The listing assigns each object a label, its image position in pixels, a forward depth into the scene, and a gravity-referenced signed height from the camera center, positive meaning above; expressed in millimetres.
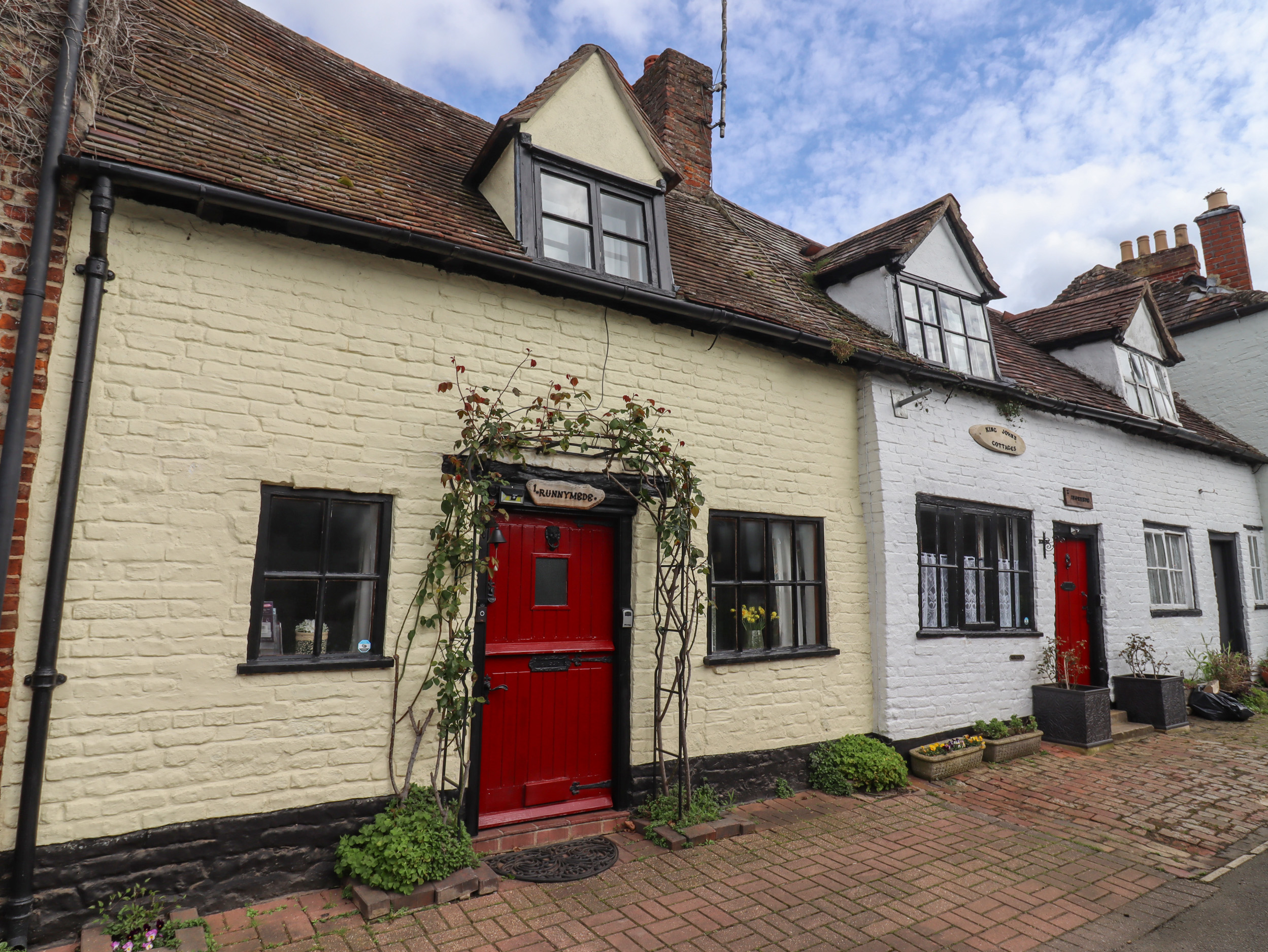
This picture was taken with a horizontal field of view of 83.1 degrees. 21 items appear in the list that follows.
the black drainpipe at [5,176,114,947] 3527 +1
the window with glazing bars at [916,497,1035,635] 7590 +243
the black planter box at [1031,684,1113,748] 7918 -1372
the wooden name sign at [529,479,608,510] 5293 +697
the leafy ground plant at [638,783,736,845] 5344 -1678
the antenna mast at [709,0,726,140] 10086 +6583
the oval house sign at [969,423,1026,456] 8148 +1743
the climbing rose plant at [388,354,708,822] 4707 +301
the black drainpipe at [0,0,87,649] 3650 +1553
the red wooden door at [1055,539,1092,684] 9125 -171
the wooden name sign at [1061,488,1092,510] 9047 +1164
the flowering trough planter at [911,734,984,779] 6805 -1605
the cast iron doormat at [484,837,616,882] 4539 -1791
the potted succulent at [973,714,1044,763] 7453 -1558
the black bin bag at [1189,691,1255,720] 9617 -1555
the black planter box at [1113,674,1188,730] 8938 -1358
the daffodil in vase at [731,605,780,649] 6406 -302
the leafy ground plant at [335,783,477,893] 4160 -1561
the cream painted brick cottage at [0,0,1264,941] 4004 +935
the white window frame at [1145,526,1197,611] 10547 +361
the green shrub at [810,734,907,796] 6422 -1594
